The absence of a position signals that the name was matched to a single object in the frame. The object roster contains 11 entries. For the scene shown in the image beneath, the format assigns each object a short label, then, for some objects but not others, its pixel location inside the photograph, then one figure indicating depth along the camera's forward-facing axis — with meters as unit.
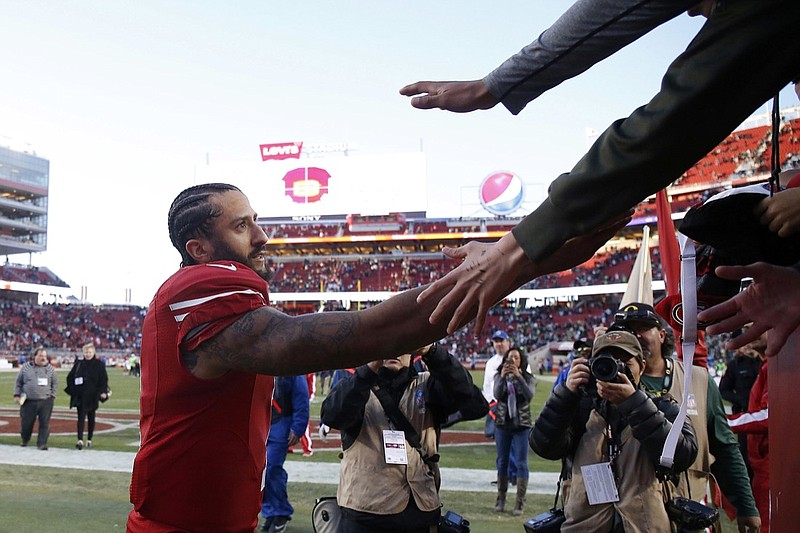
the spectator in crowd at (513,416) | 8.07
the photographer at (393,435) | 4.28
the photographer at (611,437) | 3.42
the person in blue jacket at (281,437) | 7.04
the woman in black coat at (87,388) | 12.22
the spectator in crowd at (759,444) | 5.30
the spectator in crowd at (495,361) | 10.37
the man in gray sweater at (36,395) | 12.30
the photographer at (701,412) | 3.99
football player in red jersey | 2.17
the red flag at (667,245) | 6.77
